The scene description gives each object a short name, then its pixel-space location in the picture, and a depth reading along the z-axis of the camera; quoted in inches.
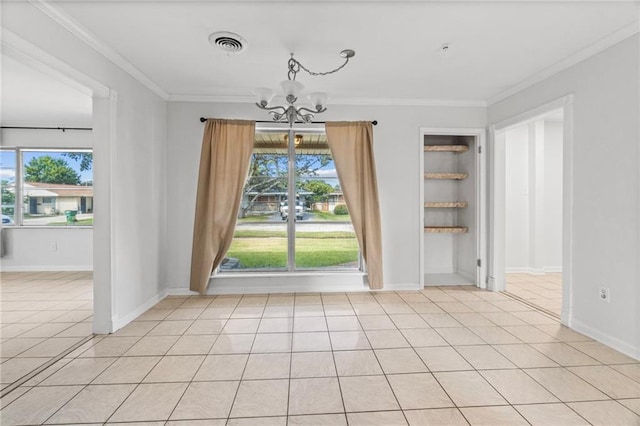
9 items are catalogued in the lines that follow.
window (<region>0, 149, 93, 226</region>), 209.3
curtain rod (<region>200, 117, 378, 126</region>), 158.7
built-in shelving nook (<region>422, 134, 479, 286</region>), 182.1
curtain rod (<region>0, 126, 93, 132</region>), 206.1
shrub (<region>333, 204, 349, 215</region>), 167.3
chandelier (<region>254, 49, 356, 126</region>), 98.8
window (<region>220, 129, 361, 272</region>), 163.8
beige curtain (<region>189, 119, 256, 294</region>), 151.6
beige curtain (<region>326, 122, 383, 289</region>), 157.2
